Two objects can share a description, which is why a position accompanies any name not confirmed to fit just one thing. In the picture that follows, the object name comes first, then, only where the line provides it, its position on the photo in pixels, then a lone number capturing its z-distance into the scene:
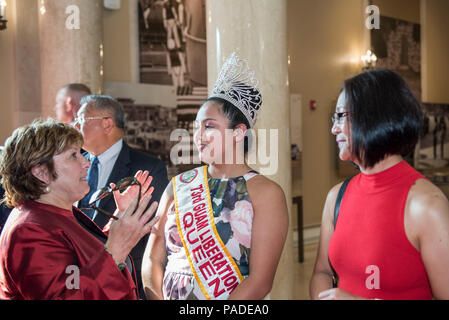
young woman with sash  1.63
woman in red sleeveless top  1.30
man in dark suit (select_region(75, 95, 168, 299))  2.74
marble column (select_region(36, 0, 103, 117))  4.03
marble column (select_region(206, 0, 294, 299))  2.62
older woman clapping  1.45
